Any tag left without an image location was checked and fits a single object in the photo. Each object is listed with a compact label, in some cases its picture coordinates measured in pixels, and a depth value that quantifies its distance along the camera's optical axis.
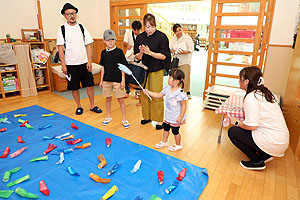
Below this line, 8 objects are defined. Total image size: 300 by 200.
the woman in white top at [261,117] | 1.83
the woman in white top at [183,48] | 3.85
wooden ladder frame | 3.35
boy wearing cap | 2.69
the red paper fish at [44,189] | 1.62
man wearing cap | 3.04
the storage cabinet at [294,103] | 2.30
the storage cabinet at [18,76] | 3.97
